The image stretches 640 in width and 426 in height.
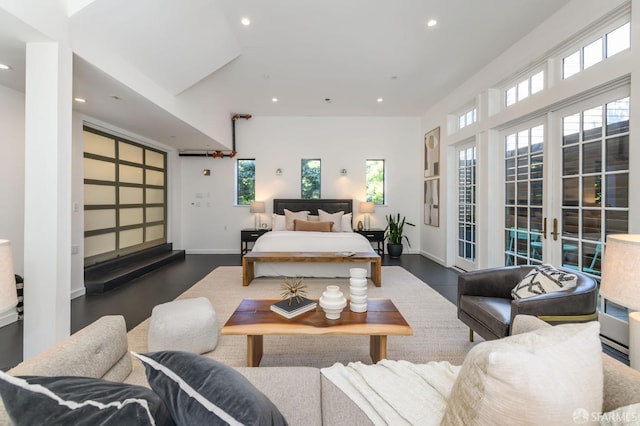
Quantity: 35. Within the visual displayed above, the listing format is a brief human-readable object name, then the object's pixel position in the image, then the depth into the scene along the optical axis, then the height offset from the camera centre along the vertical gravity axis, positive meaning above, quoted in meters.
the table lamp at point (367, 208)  6.59 +0.09
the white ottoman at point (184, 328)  2.14 -0.91
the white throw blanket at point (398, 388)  1.05 -0.76
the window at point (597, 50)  2.44 +1.52
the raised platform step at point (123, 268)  3.82 -0.91
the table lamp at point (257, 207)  6.42 +0.10
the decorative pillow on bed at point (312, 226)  5.70 -0.29
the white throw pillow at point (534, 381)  0.68 -0.43
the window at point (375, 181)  6.89 +0.75
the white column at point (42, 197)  2.13 +0.11
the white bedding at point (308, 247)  4.53 -0.59
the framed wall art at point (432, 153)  5.88 +1.28
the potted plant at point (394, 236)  6.27 -0.55
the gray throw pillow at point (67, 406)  0.59 -0.43
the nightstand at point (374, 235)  6.32 -0.52
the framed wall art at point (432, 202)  5.89 +0.21
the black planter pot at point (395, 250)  6.26 -0.85
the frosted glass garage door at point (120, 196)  4.35 +0.26
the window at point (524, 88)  3.37 +1.58
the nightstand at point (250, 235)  6.25 -0.52
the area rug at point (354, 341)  2.23 -1.13
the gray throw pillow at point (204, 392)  0.68 -0.47
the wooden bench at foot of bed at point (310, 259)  4.09 -0.69
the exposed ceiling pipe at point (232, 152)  6.61 +1.39
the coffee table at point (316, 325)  1.82 -0.76
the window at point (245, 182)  6.84 +0.71
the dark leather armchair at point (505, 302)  1.83 -0.65
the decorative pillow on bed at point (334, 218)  6.13 -0.14
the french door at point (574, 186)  2.48 +0.27
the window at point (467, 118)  4.74 +1.66
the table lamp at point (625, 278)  1.25 -0.30
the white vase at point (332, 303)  1.96 -0.64
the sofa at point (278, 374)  0.95 -0.66
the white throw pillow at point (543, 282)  2.05 -0.52
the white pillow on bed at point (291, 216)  5.98 -0.10
